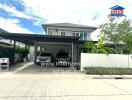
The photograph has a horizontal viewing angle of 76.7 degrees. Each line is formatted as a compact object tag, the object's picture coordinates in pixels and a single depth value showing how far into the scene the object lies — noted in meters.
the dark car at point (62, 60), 9.67
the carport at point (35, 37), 7.75
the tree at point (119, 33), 9.56
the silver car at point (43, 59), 10.31
